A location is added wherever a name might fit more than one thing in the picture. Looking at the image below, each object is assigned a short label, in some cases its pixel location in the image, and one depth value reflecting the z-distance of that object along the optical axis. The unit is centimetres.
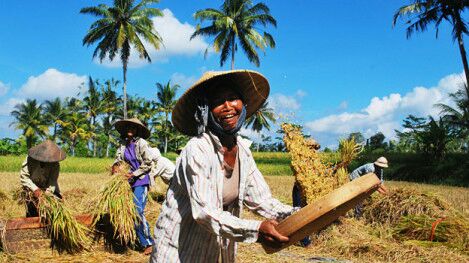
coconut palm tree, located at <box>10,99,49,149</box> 4344
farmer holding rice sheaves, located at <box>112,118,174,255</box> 496
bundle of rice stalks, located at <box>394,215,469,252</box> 536
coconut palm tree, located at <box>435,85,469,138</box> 2527
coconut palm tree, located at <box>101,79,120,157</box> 4267
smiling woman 156
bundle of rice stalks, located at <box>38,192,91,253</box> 466
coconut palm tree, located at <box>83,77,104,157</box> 4206
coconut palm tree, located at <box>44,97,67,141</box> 4388
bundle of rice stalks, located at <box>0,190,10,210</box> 662
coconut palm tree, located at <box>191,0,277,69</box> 3100
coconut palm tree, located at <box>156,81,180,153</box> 4031
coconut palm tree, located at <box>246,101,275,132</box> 4152
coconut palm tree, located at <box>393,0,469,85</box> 1808
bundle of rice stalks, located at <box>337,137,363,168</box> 623
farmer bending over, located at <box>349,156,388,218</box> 648
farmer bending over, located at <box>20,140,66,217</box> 470
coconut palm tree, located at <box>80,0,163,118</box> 3052
